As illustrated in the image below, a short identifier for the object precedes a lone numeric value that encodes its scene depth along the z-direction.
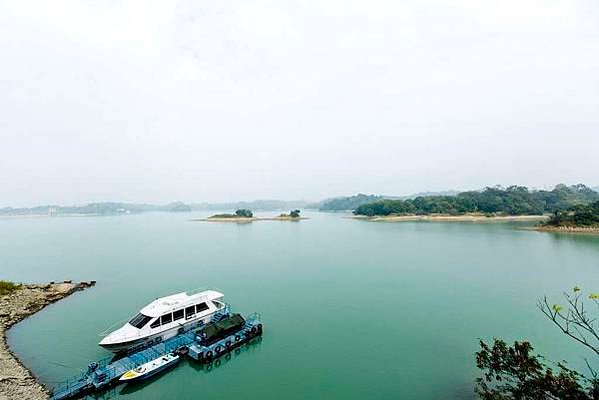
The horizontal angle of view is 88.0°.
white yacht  14.66
